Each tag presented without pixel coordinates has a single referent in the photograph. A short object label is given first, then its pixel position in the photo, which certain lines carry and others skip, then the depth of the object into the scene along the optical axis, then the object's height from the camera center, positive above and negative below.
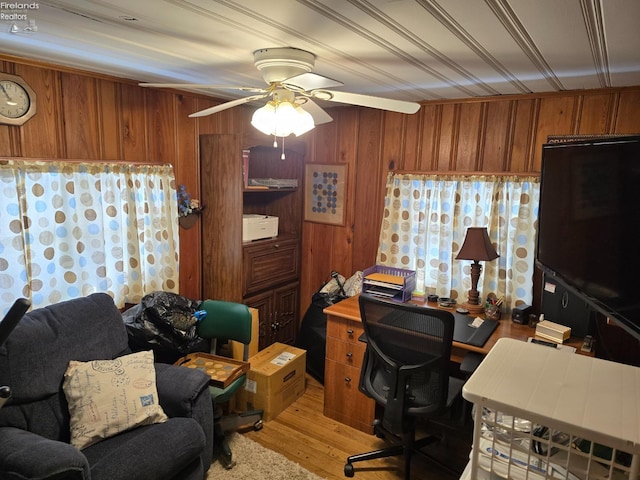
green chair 2.64 -1.04
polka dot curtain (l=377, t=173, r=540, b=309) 2.79 -0.35
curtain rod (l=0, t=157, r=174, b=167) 2.17 +0.04
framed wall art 3.58 -0.15
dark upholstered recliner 1.63 -1.09
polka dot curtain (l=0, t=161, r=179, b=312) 2.23 -0.37
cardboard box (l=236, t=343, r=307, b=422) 2.86 -1.44
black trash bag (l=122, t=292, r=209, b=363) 2.57 -0.95
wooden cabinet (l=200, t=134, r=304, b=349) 3.08 -0.52
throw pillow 1.92 -1.08
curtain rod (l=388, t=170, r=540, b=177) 2.75 +0.04
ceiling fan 1.81 +0.41
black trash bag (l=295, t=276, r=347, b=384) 3.36 -1.24
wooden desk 2.75 -1.28
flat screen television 1.05 -0.12
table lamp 2.72 -0.44
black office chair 2.02 -0.92
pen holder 2.71 -0.84
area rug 2.34 -1.66
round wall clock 2.12 +0.34
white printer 3.28 -0.42
